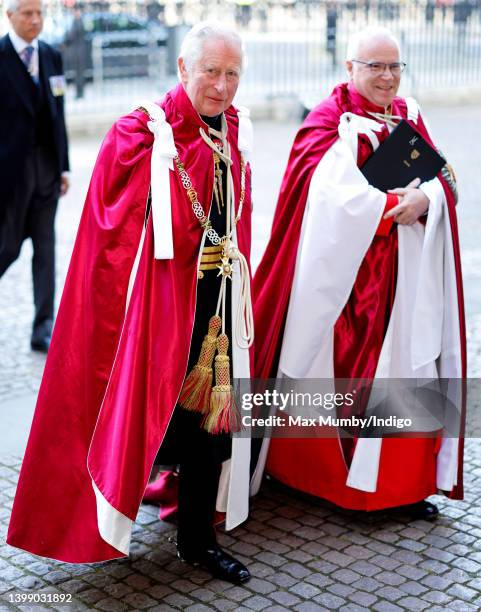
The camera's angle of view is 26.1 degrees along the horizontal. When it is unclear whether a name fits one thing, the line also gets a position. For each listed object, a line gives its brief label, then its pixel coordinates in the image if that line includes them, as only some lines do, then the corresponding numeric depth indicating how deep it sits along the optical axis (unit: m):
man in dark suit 5.73
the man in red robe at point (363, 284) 3.98
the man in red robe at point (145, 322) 3.36
